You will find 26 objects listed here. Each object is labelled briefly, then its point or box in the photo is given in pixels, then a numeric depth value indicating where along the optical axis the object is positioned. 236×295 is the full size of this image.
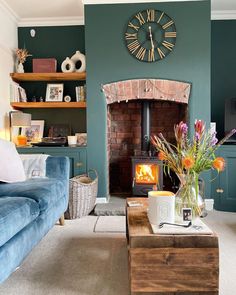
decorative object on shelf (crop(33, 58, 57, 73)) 4.03
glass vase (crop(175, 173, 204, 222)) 1.71
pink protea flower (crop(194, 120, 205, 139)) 1.62
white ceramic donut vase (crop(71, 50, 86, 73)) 3.93
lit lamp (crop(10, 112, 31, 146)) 3.77
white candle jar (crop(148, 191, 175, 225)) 1.66
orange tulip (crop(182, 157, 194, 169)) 1.63
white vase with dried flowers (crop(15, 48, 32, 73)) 4.04
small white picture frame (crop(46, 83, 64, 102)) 4.16
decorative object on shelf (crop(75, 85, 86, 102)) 3.99
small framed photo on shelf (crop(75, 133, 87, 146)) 4.02
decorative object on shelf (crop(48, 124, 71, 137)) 4.23
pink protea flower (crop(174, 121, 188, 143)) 1.66
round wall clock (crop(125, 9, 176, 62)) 3.60
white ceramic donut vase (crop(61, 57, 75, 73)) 3.98
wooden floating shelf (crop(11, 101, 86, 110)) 3.96
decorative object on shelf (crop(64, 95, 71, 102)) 4.10
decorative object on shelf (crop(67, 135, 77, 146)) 3.88
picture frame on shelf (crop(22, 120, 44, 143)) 4.22
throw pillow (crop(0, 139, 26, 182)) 2.42
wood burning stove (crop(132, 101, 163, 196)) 3.58
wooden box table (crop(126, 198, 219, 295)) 1.51
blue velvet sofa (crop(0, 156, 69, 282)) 1.58
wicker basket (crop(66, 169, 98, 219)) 3.22
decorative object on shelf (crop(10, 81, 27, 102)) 3.98
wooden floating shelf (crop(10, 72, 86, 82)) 3.92
